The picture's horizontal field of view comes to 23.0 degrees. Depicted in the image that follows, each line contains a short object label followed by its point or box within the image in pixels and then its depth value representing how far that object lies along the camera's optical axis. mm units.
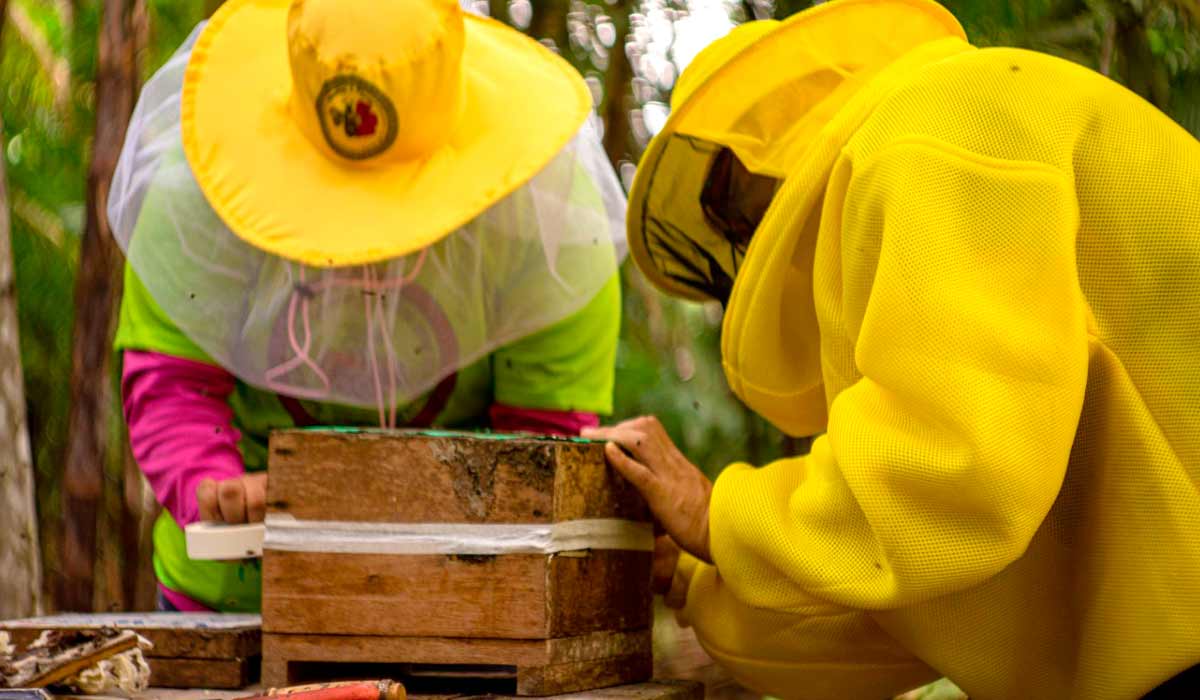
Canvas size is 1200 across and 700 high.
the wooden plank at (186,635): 2107
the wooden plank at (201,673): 2114
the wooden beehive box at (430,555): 2048
